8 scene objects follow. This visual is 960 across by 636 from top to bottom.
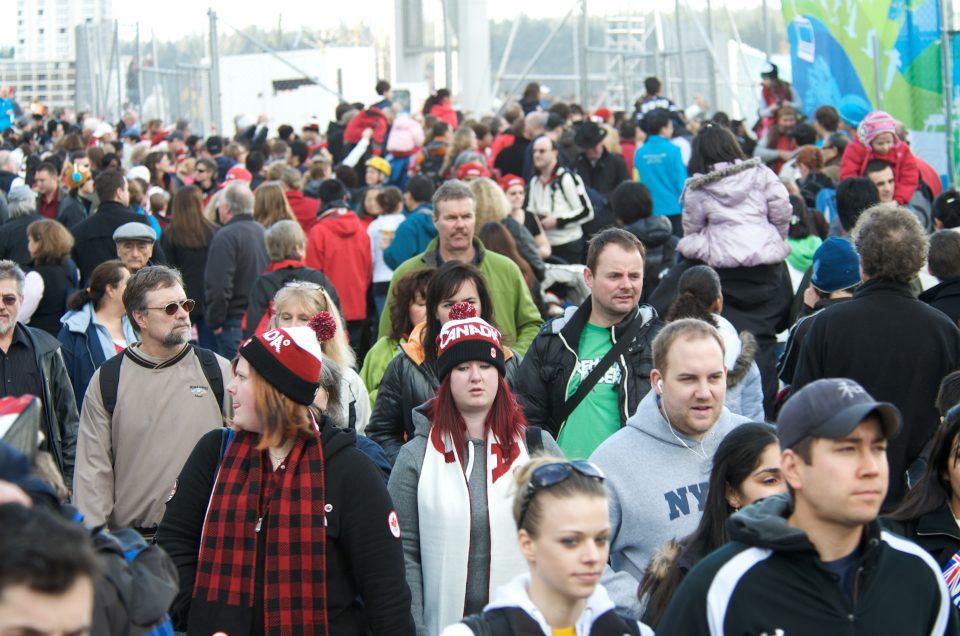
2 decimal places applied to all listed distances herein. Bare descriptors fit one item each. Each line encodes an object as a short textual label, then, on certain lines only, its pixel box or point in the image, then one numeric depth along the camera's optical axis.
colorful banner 25.80
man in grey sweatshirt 10.12
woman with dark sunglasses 7.41
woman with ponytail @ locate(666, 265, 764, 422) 14.13
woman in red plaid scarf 9.14
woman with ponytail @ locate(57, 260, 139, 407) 16.48
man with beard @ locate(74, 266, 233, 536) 12.90
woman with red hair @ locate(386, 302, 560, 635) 10.45
